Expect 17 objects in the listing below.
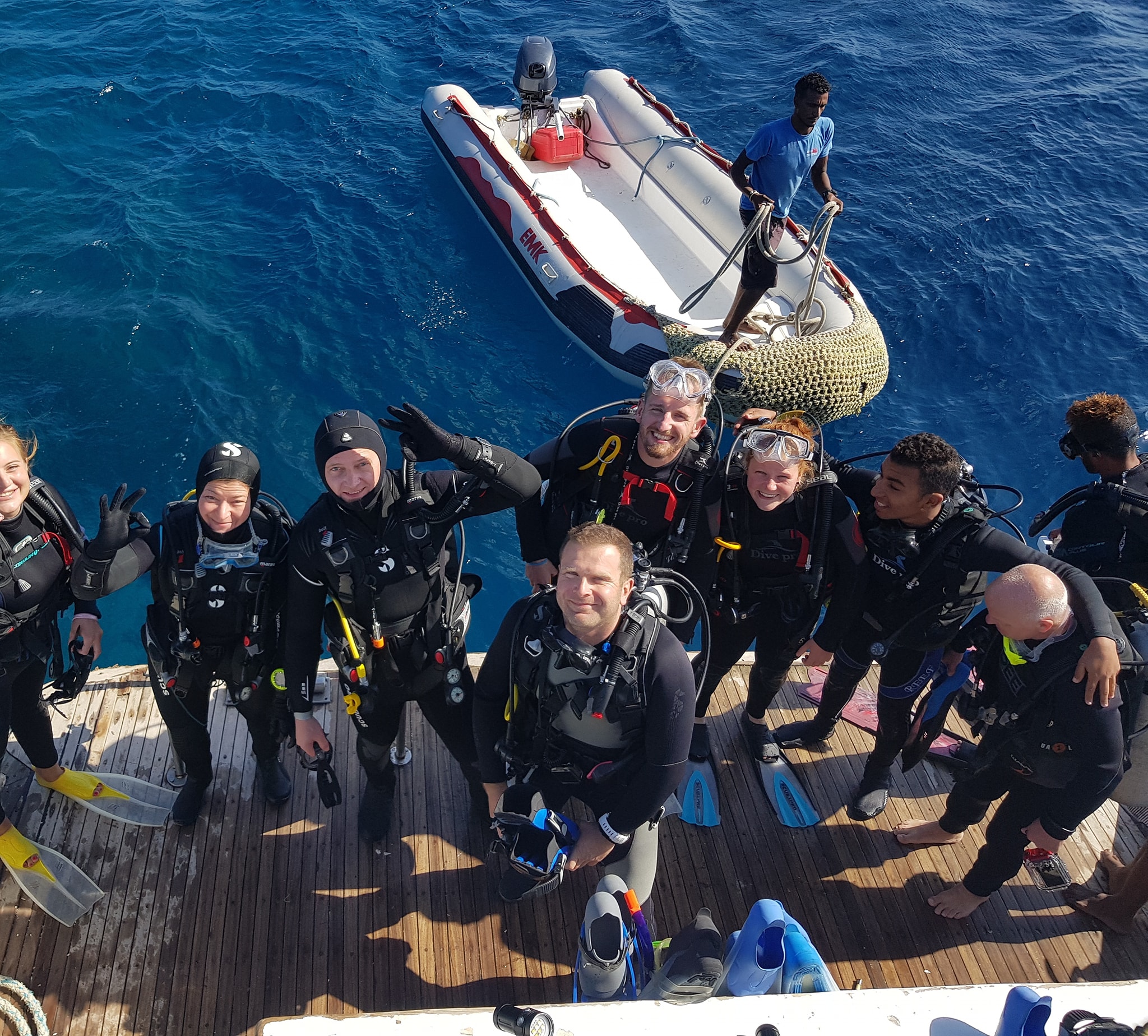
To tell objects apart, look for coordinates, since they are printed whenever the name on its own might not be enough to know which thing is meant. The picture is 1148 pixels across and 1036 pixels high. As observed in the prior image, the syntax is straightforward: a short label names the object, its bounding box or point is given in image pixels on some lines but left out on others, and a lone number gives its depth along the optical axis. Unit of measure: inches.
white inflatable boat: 295.6
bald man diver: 118.3
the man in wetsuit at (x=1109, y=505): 143.3
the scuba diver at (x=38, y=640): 127.1
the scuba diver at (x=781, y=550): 139.2
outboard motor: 405.1
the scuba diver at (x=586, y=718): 108.7
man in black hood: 125.3
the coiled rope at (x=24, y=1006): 123.6
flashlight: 92.7
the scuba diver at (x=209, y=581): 126.3
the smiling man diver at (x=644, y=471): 141.3
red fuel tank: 434.3
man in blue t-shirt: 257.1
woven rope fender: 286.0
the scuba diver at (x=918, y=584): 126.9
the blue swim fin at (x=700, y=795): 163.2
